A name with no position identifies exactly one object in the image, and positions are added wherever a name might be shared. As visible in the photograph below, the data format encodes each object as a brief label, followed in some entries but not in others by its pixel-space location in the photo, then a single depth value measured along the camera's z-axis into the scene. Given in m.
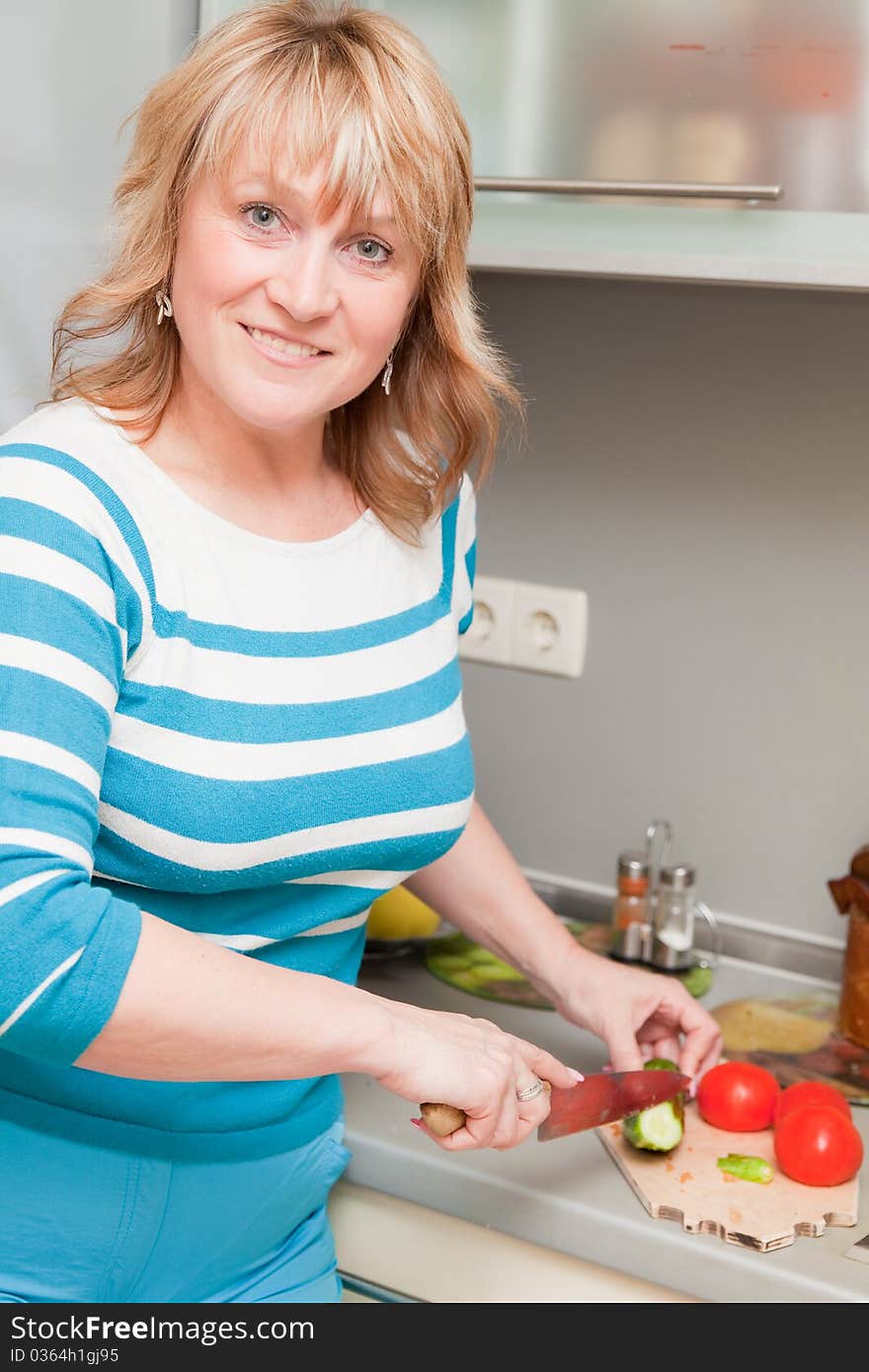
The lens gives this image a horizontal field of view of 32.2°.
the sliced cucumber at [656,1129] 1.15
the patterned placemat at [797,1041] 1.32
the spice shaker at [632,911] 1.53
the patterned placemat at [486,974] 1.45
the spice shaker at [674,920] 1.50
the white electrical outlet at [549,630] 1.63
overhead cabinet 1.14
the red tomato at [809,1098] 1.18
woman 0.84
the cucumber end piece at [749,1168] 1.13
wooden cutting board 1.07
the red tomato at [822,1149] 1.12
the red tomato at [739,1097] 1.20
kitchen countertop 1.03
